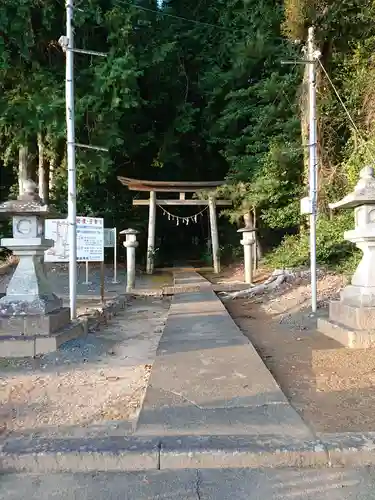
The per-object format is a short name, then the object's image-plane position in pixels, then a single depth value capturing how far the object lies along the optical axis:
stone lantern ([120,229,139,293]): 12.48
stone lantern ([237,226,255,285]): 12.94
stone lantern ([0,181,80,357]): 5.26
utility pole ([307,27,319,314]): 7.25
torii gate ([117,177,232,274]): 17.48
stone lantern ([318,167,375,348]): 5.37
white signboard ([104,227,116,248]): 12.38
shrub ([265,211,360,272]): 10.81
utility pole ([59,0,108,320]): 6.42
